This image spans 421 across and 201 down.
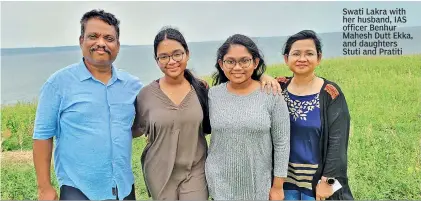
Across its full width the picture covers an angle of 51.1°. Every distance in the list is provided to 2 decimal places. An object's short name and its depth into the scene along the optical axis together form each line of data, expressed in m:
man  2.79
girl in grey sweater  2.77
